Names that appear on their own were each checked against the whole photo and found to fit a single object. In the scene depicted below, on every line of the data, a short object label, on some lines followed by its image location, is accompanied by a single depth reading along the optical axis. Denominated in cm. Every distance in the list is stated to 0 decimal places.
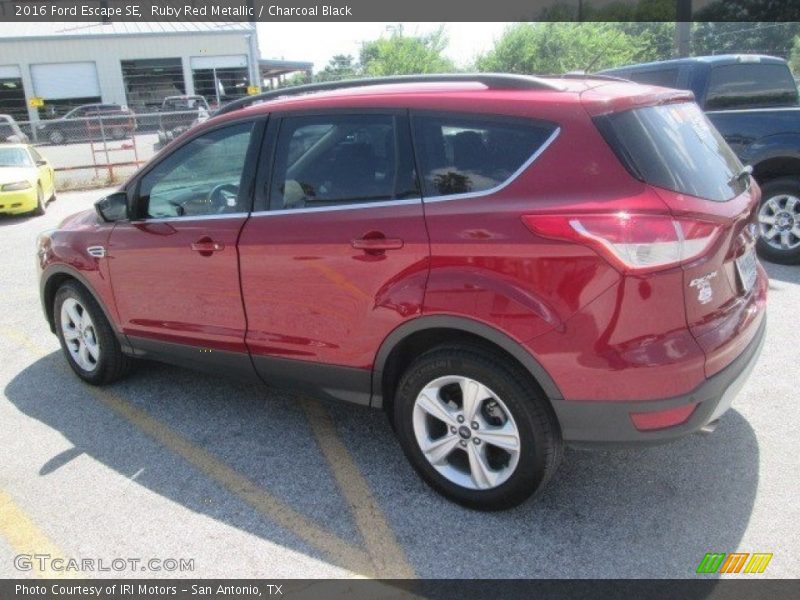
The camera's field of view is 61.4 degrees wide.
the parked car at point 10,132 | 2139
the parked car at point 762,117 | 625
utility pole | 1446
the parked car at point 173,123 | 2242
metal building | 3769
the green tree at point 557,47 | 3800
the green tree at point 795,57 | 3141
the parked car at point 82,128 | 2466
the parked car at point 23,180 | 1164
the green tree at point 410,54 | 4122
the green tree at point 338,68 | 5377
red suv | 253
